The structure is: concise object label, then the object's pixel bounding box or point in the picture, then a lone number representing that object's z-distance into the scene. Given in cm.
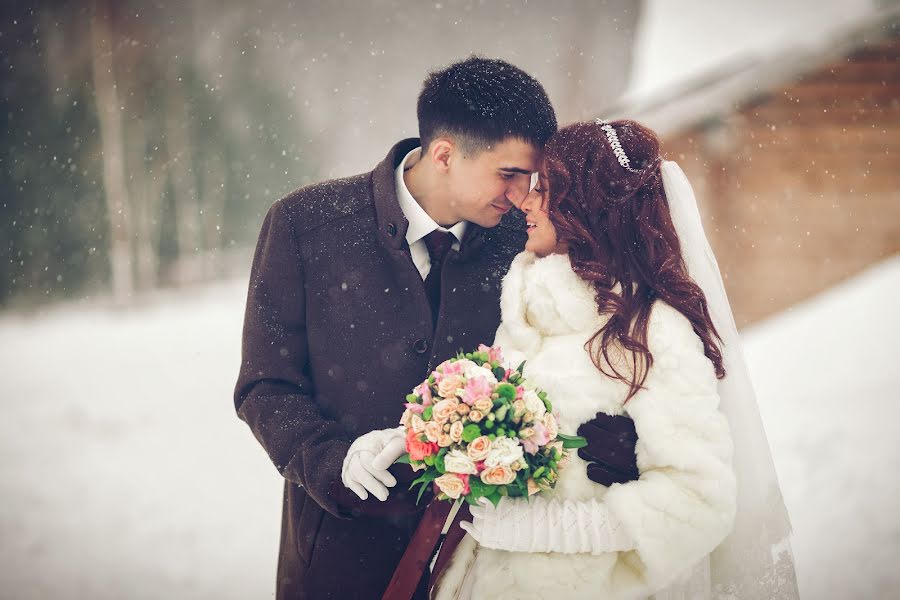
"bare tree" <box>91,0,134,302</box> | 1388
